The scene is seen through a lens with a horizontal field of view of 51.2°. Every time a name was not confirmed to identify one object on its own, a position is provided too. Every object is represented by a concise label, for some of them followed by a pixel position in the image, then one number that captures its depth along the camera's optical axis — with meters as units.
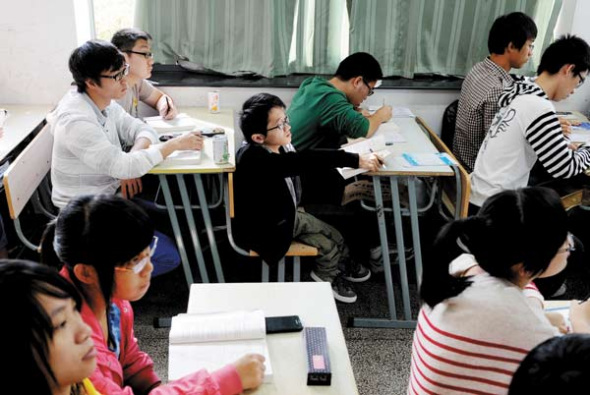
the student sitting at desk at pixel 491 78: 3.32
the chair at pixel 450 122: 3.82
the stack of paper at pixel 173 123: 3.18
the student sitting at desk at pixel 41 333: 0.94
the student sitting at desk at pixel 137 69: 3.16
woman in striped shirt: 1.40
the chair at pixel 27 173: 2.46
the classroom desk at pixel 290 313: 1.52
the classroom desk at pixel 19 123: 2.89
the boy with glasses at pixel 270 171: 2.63
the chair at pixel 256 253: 2.72
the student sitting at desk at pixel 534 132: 2.66
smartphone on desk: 1.68
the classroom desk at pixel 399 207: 2.77
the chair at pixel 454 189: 2.83
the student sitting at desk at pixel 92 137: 2.52
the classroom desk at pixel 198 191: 2.67
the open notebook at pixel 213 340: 1.54
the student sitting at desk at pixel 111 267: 1.44
